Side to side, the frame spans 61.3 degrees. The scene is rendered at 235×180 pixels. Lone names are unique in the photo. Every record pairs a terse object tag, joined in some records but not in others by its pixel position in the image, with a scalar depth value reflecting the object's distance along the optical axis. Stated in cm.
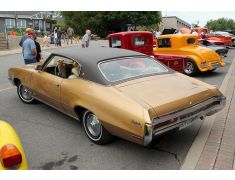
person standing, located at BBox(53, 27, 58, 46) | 1665
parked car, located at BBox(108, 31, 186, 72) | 633
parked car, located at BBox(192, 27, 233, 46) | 1295
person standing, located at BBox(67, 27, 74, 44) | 1924
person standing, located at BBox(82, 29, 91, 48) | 1136
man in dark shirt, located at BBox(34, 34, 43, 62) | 621
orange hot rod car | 662
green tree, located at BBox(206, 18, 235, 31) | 9783
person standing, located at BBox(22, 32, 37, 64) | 554
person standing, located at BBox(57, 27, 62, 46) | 1653
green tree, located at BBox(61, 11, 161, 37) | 2959
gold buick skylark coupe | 248
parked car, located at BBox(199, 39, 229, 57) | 805
